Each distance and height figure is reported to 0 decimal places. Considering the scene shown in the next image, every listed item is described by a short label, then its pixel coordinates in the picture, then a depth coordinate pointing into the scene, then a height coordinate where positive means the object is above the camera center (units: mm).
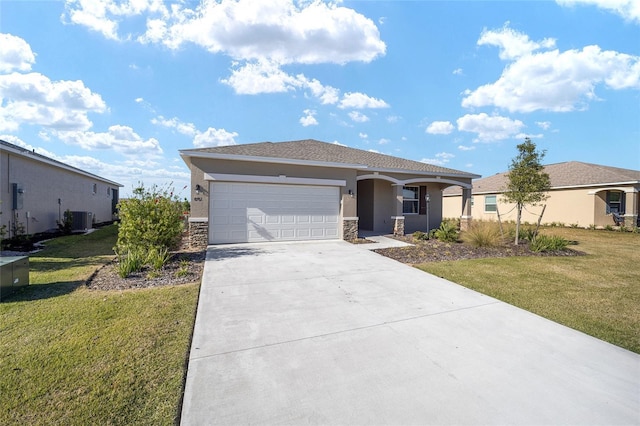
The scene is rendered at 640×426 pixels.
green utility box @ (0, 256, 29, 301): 4879 -1220
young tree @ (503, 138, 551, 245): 11586 +1445
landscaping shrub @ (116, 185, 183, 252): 7387 -335
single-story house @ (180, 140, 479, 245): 10297 +849
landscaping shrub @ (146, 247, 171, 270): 6839 -1253
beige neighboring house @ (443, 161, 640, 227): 17375 +977
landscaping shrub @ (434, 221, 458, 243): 11820 -1002
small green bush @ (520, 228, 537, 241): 12234 -1052
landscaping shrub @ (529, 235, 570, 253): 10273 -1261
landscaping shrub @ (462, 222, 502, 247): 10562 -1000
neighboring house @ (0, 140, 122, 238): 10547 +814
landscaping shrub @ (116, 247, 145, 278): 6289 -1288
